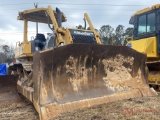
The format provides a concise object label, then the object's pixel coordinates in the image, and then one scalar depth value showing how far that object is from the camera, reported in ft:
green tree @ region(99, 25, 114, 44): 125.29
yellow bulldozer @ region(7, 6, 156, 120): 13.38
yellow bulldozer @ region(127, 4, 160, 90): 23.73
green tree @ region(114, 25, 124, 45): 120.57
